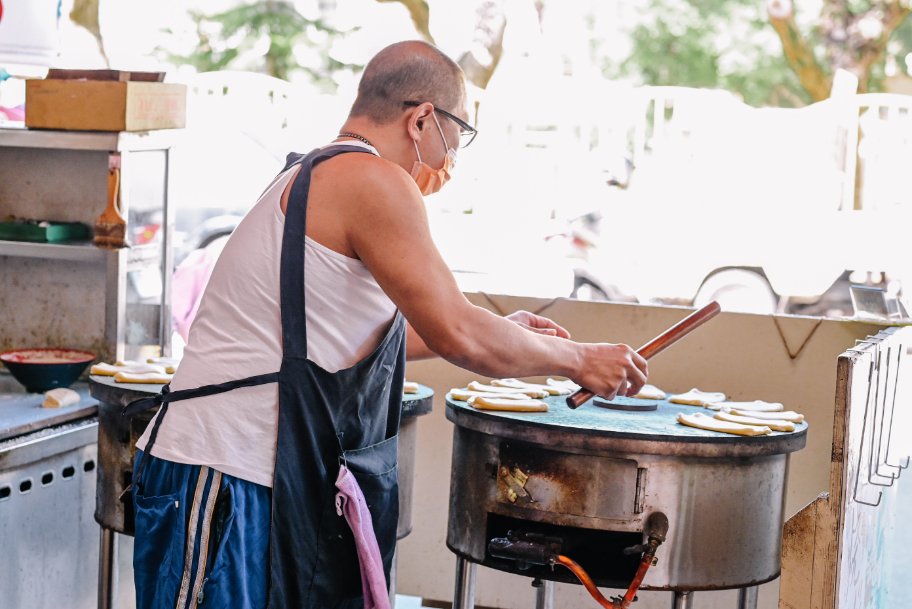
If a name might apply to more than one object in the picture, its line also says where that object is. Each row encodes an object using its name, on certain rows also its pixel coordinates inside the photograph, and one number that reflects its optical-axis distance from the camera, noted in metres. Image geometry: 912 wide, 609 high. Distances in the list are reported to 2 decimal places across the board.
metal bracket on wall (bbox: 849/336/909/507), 2.78
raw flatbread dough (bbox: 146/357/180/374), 3.50
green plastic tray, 3.89
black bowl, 3.67
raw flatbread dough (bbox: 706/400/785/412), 3.28
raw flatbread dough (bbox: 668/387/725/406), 3.38
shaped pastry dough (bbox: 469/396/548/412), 3.05
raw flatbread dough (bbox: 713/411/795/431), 3.02
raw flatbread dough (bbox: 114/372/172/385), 3.28
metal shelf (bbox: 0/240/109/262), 3.82
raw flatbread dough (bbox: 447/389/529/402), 3.20
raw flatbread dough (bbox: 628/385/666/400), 3.42
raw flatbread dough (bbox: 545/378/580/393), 3.55
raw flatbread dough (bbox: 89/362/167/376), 3.37
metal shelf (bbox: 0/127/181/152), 3.80
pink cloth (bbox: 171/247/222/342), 5.32
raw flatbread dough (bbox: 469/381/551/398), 3.36
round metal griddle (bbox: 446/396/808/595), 2.85
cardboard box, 3.78
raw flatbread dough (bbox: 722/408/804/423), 3.15
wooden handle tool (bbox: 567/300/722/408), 2.83
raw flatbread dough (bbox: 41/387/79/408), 3.58
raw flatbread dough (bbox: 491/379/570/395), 3.45
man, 2.23
